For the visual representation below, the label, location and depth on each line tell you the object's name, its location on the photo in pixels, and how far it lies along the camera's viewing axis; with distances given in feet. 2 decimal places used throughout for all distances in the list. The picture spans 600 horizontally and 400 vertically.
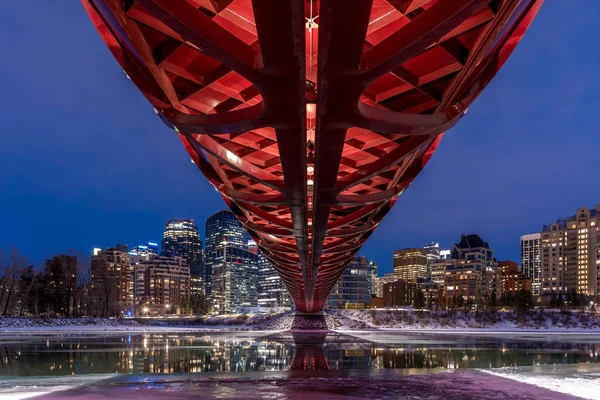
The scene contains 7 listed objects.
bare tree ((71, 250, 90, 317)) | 286.60
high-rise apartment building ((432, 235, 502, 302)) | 567.59
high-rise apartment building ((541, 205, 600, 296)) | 522.88
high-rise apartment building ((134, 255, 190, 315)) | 628.69
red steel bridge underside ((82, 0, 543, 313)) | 20.80
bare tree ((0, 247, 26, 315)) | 253.65
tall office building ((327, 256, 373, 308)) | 518.00
